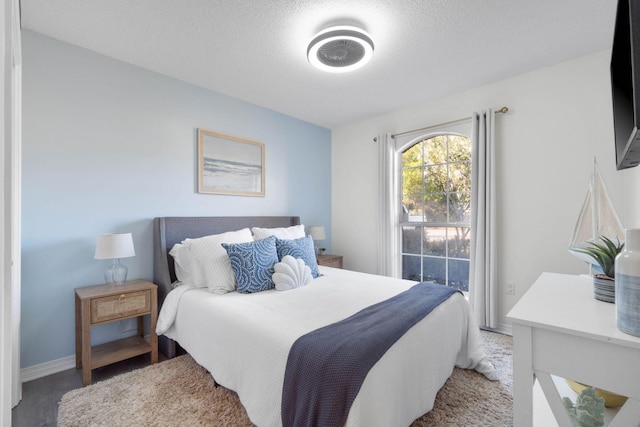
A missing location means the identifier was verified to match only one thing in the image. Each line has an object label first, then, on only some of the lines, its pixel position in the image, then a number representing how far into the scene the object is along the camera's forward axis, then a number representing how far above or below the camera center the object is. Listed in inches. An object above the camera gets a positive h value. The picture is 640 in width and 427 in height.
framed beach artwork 120.6 +21.0
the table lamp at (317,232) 152.8 -9.9
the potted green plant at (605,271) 45.6 -9.2
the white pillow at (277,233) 119.5 -8.2
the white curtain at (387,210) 147.2 +1.3
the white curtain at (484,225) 113.8 -4.9
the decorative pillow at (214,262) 90.0 -15.4
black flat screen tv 28.2 +17.5
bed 54.6 -28.4
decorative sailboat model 56.4 -1.4
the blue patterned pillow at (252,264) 89.9 -16.0
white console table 34.2 -17.5
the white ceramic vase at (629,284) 33.4 -8.3
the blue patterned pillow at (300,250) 103.8 -13.4
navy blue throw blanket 46.9 -25.8
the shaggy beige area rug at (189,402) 66.2 -46.4
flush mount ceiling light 81.4 +48.1
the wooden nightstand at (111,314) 80.2 -29.3
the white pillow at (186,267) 94.1 -17.8
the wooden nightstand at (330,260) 144.7 -23.8
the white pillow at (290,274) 92.3 -19.5
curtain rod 113.3 +39.0
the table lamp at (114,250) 86.5 -10.8
